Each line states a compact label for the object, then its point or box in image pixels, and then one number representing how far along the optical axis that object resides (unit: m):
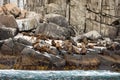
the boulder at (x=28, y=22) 44.64
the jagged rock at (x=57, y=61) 34.14
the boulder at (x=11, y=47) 36.09
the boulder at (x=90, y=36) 45.66
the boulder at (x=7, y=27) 40.53
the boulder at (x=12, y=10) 46.26
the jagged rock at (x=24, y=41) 37.22
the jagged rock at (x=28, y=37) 38.66
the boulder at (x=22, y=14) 46.58
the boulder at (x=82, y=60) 34.91
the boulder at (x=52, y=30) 44.66
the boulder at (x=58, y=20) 48.75
